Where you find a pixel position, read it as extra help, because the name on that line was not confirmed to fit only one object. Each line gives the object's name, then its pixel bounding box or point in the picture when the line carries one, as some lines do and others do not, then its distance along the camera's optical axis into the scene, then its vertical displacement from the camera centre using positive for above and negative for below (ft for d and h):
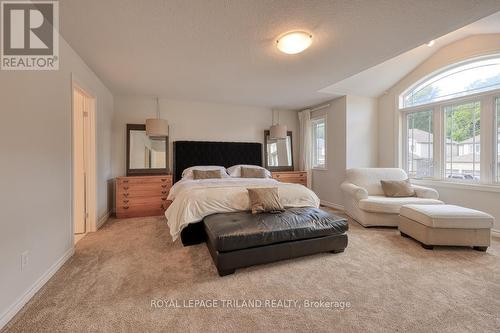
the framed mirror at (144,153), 14.25 +0.92
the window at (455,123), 10.36 +2.45
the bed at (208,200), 8.46 -1.54
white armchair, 10.82 -1.86
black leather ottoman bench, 6.53 -2.46
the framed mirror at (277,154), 17.58 +1.00
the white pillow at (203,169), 13.65 -0.31
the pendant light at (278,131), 16.28 +2.76
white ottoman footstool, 8.23 -2.59
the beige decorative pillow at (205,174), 13.39 -0.56
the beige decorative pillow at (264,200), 8.64 -1.51
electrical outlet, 5.34 -2.50
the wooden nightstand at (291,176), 16.52 -0.90
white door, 10.21 +0.34
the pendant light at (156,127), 13.28 +2.55
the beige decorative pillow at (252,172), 14.59 -0.51
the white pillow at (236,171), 14.74 -0.40
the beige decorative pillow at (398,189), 11.90 -1.40
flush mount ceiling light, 6.96 +4.37
